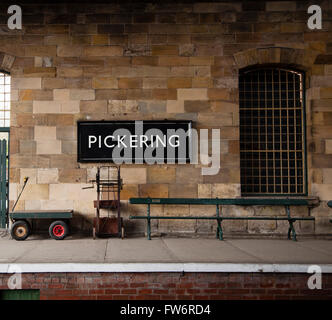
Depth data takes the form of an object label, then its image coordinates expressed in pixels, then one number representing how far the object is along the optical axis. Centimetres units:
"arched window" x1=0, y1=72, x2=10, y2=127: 806
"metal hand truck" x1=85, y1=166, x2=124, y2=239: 697
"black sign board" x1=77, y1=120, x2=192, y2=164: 766
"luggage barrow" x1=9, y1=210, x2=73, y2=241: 684
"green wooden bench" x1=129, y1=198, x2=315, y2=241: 708
